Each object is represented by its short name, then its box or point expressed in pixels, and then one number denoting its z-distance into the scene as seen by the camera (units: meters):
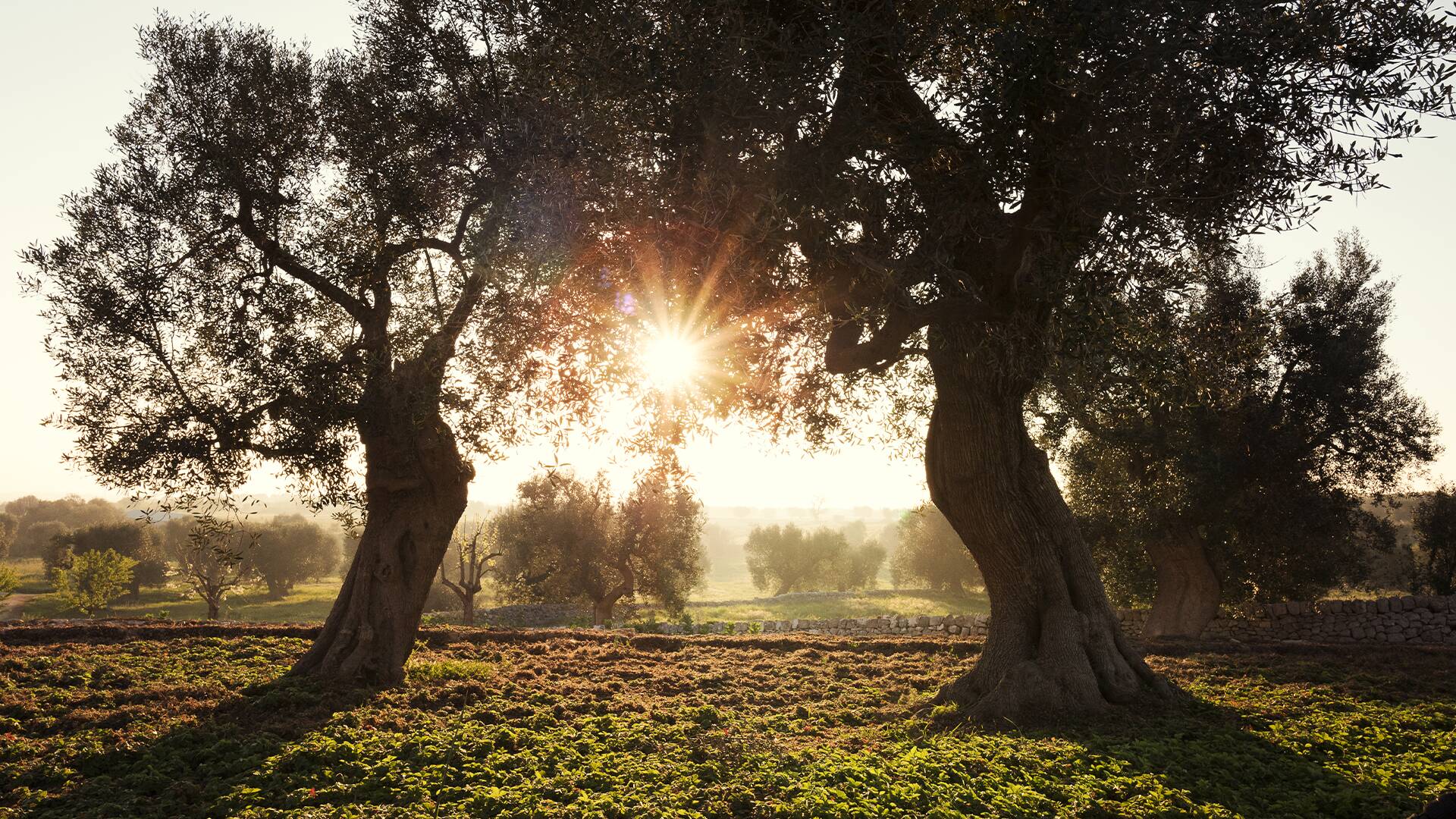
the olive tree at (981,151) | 8.47
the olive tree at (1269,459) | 22.59
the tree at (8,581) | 35.34
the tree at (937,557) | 58.47
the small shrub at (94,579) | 42.72
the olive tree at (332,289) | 12.48
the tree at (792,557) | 71.69
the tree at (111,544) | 57.38
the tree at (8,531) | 69.56
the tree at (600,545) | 38.09
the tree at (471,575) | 35.38
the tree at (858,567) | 72.38
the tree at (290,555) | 64.31
